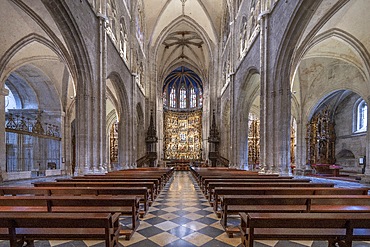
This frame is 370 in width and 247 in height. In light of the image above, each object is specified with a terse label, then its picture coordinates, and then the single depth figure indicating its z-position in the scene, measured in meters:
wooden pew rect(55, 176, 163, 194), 6.02
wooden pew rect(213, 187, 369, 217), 4.38
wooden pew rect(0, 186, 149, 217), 4.46
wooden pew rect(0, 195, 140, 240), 3.50
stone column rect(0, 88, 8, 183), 11.60
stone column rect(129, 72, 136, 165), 17.02
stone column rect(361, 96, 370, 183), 11.24
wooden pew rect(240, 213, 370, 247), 2.22
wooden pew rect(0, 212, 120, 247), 2.24
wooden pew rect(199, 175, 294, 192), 6.21
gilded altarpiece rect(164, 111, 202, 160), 35.91
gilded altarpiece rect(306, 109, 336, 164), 18.69
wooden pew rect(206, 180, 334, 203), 5.31
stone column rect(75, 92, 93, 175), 9.34
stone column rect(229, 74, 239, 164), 16.58
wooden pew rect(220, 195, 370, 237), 3.57
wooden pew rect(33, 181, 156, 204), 5.29
